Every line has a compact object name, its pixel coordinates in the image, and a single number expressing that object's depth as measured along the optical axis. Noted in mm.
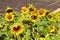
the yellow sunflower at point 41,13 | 2487
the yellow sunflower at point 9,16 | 2337
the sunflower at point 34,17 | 2377
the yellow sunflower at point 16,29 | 2074
